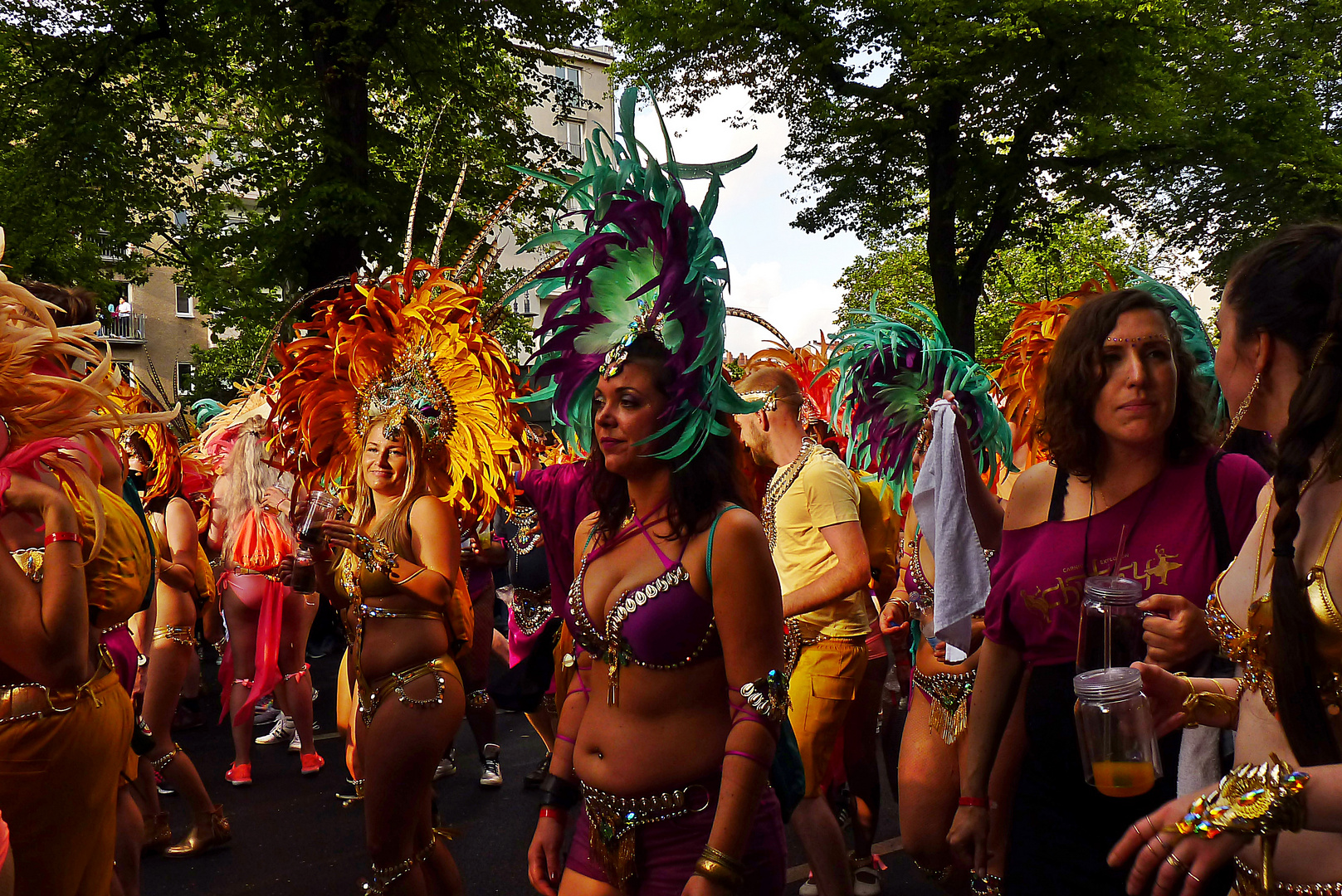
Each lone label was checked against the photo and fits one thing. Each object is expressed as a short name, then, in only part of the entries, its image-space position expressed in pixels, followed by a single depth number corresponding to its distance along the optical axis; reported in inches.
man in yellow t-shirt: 169.9
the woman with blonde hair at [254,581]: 284.2
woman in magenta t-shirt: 103.2
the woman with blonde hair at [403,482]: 154.3
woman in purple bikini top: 99.6
